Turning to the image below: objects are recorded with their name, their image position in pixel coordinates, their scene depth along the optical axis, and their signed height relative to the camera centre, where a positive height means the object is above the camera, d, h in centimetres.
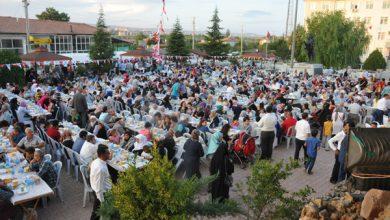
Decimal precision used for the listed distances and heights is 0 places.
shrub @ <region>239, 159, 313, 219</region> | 476 -184
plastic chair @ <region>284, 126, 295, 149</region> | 1115 -238
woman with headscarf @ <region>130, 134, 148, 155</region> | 883 -223
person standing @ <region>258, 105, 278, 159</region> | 948 -201
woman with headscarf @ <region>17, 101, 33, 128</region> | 1196 -215
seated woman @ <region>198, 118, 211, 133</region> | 1018 -202
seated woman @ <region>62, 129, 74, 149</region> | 868 -214
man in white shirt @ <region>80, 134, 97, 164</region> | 780 -217
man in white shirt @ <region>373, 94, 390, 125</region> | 1327 -174
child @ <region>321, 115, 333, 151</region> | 1098 -219
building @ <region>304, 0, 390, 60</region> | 5775 +799
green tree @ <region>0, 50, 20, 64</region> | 2034 -20
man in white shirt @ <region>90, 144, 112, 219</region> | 579 -198
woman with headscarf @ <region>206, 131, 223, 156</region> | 815 -212
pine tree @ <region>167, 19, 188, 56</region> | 3981 +161
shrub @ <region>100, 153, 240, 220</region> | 399 -159
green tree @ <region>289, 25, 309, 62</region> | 3867 +180
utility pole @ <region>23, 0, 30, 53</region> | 2347 +303
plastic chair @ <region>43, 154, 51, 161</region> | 719 -218
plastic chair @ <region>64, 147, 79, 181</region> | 834 -256
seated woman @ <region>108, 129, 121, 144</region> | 933 -219
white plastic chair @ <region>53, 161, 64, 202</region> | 720 -250
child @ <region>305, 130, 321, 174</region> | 880 -220
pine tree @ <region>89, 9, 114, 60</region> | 3194 +94
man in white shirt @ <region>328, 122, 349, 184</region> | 826 -205
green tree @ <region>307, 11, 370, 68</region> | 3522 +233
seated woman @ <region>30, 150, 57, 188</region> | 696 -232
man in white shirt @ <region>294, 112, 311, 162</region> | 923 -193
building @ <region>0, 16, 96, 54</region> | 3331 +208
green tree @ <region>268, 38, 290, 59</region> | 4840 +155
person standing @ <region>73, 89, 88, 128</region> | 1249 -184
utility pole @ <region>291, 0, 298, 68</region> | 2991 +341
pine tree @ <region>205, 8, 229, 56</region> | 4489 +240
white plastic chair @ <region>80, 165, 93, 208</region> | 713 -257
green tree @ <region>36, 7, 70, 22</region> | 5559 +645
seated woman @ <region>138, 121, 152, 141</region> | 930 -202
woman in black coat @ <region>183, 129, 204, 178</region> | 761 -211
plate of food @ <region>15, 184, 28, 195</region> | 613 -244
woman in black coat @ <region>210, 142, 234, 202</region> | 683 -223
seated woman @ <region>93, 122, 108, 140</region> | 975 -214
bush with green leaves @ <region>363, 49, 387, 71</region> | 3688 +8
